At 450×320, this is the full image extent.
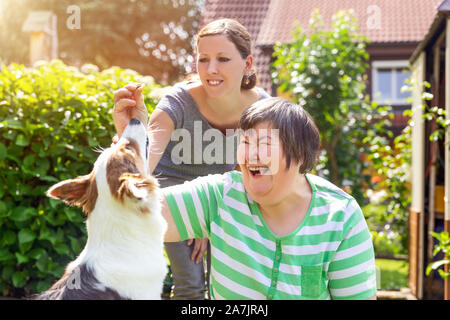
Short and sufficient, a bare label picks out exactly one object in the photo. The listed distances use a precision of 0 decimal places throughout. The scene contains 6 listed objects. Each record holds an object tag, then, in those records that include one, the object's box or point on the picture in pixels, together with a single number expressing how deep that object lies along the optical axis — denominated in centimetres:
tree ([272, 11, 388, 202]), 780
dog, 201
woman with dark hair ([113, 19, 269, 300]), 288
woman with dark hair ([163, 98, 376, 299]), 191
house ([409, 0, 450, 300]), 559
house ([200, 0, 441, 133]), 1217
